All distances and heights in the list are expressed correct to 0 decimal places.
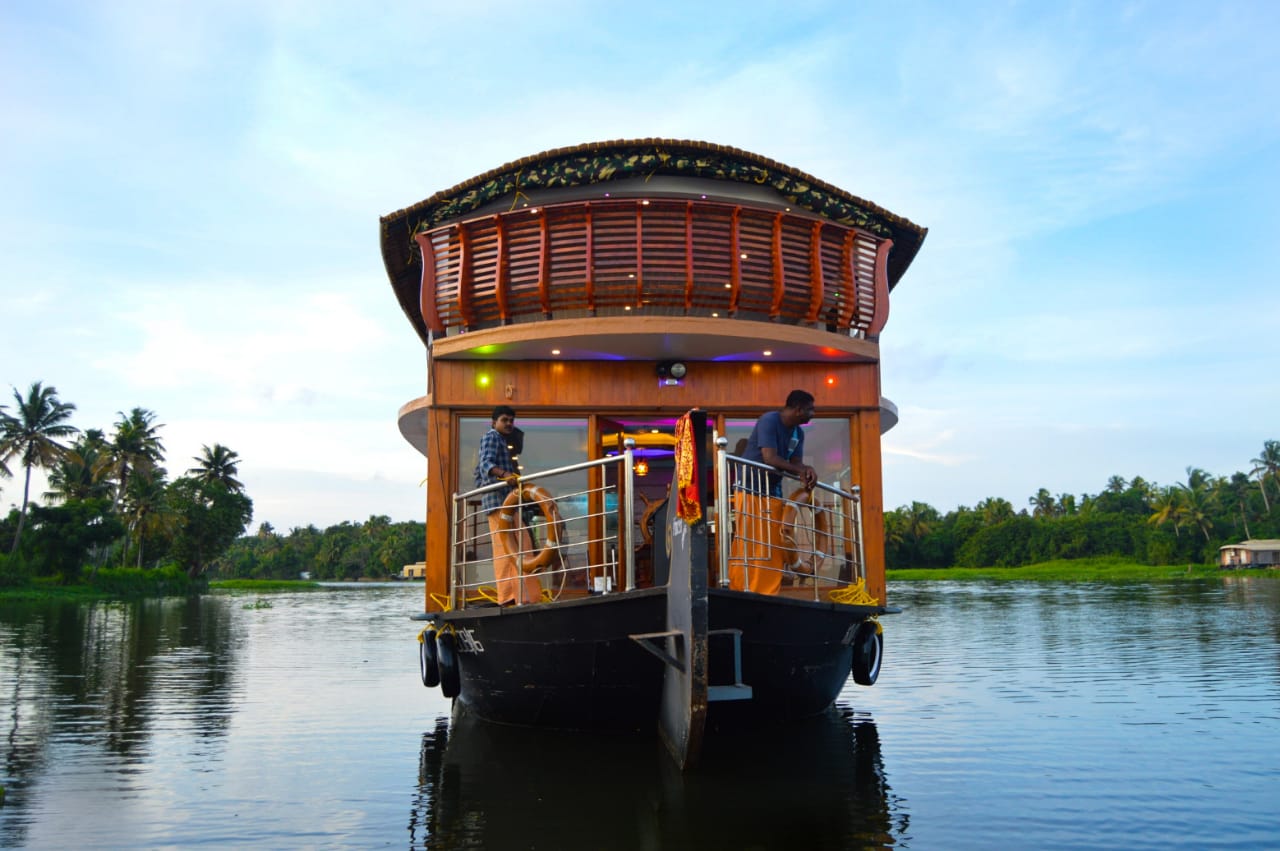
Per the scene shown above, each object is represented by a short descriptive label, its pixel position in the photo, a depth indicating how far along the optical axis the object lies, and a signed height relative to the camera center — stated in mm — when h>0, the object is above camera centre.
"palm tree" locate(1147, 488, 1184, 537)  75438 +2197
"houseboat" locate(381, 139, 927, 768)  7586 +1723
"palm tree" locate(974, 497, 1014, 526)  87438 +3141
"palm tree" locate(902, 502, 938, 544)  84562 +2386
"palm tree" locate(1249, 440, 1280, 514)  81688 +6183
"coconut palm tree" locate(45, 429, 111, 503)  54406 +5019
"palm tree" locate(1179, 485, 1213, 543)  74500 +2457
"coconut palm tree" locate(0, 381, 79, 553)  47906 +6550
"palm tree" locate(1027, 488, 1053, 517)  99375 +4050
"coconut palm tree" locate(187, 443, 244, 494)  69500 +6584
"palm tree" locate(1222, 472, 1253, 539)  77188 +3990
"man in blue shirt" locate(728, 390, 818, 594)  6805 +352
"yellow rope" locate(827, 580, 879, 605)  7738 -367
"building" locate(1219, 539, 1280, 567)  64938 -974
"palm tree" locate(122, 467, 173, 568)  56906 +3029
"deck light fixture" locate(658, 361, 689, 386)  8914 +1612
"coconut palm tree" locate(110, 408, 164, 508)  56406 +6448
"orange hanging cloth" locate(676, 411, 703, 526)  5496 +432
